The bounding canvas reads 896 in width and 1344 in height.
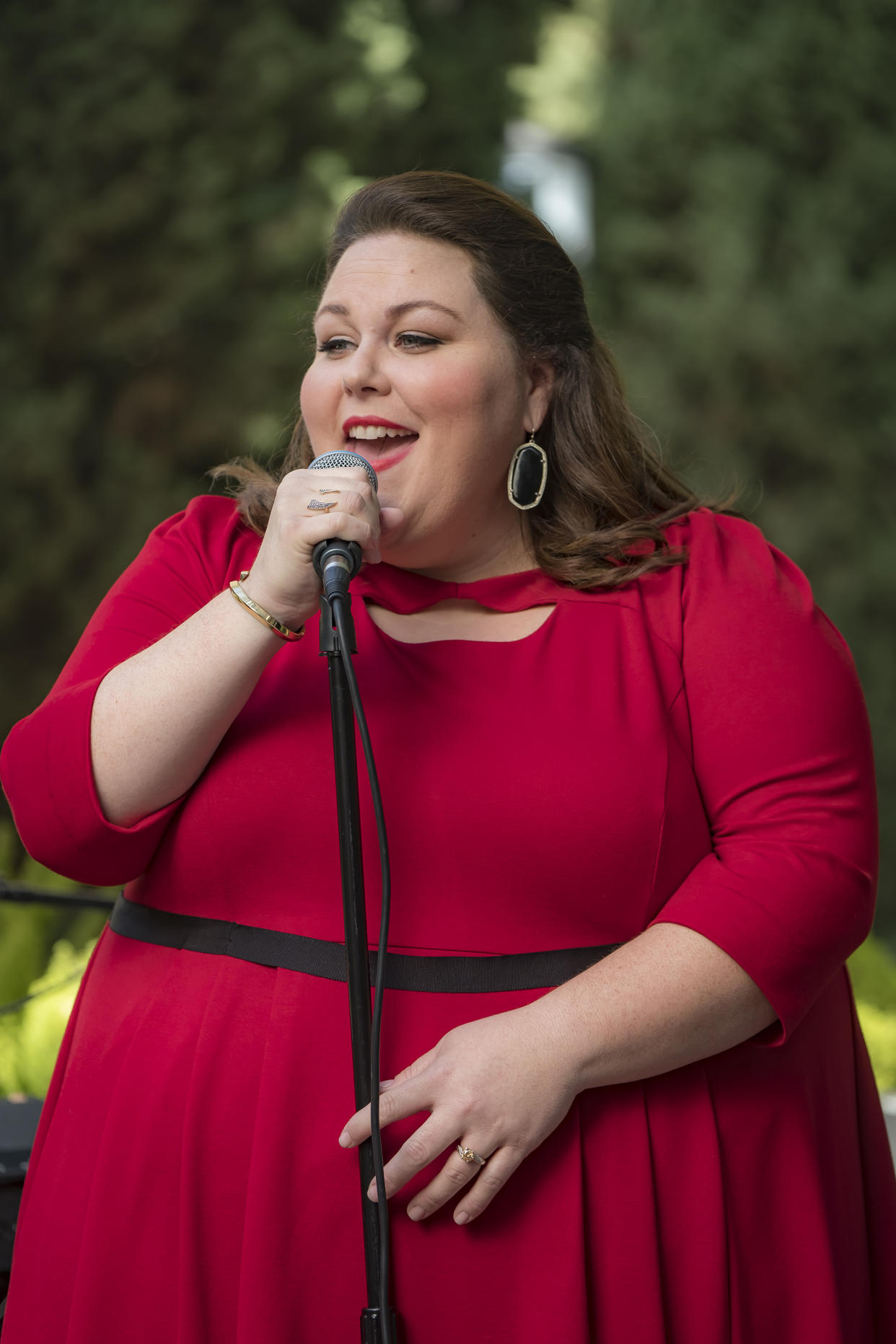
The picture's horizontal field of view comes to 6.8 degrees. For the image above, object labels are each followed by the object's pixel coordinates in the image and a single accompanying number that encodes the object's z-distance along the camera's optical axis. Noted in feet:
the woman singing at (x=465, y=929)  14.30
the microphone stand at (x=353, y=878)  14.05
